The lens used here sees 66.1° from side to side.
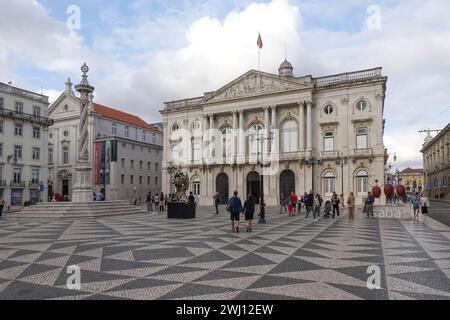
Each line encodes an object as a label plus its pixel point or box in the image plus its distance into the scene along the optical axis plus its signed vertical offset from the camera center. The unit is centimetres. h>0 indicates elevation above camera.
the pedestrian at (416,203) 2203 -176
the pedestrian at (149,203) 3089 -246
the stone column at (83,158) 2609 +135
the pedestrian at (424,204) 2232 -182
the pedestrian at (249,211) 1530 -158
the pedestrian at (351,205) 2200 -186
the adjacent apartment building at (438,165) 6762 +251
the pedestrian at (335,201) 2489 -185
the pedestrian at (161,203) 3182 -253
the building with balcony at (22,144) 4375 +421
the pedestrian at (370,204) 2328 -191
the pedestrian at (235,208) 1523 -143
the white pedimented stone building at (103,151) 5494 +406
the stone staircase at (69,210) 2294 -240
